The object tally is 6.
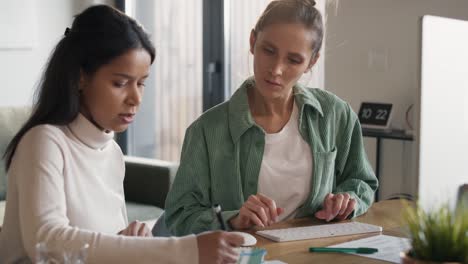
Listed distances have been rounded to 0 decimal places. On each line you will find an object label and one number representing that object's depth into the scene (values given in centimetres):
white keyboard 222
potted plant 162
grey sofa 457
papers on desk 210
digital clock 463
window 581
